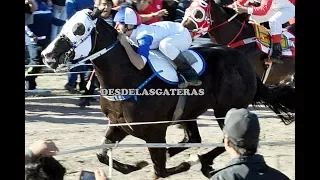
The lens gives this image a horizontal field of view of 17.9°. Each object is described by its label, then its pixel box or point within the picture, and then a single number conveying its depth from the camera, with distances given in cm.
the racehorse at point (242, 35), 1012
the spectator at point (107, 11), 823
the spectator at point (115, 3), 909
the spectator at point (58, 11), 1196
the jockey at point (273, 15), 1011
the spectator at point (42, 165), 450
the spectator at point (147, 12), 944
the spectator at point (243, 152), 416
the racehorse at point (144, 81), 729
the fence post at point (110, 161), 616
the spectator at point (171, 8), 1125
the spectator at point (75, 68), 1114
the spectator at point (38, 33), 1174
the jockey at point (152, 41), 735
